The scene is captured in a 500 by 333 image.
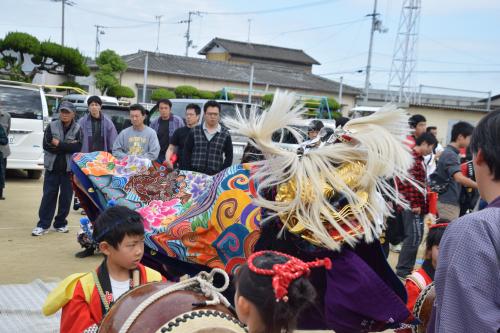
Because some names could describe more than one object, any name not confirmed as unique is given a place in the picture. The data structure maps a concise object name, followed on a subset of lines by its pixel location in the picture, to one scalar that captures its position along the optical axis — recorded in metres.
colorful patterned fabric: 3.11
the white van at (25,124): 10.02
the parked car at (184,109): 9.61
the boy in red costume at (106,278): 2.49
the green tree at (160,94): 23.95
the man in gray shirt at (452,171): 5.96
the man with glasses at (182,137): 6.19
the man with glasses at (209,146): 5.77
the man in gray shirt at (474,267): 1.45
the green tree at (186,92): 25.22
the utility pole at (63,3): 39.41
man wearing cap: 6.48
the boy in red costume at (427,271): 3.10
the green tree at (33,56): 22.77
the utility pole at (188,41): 46.53
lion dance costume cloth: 1.97
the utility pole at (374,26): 29.41
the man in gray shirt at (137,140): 6.56
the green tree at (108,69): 25.52
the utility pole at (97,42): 44.41
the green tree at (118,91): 25.39
